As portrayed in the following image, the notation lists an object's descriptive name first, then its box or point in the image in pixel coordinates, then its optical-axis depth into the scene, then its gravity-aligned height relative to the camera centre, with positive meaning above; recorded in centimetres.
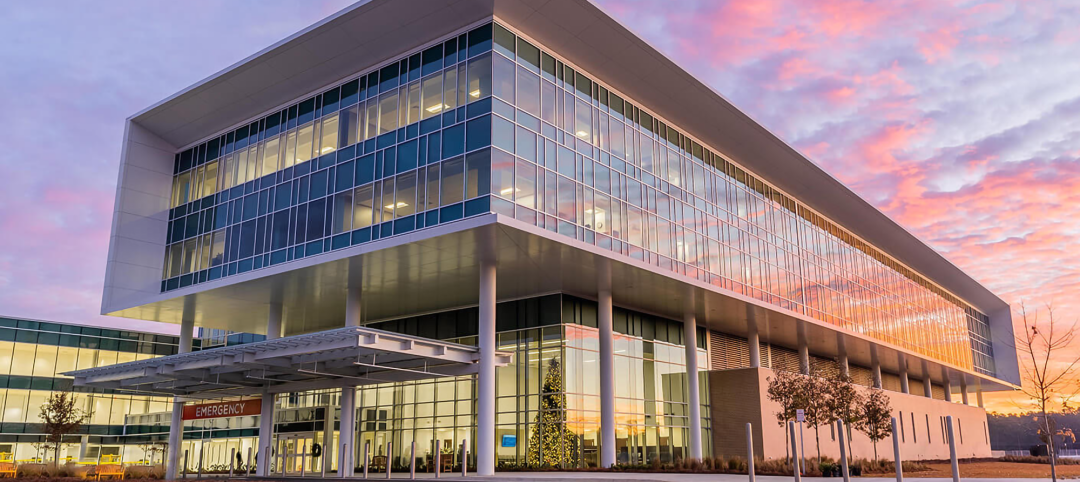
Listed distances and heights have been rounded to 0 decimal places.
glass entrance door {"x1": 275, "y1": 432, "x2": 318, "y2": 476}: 4372 -62
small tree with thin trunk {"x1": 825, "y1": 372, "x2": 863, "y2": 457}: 3738 +182
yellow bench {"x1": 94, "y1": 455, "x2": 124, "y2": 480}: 3544 -136
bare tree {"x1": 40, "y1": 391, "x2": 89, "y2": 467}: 4553 +112
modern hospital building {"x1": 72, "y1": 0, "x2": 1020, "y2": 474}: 3044 +847
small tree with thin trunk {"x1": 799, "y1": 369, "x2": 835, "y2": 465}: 3694 +173
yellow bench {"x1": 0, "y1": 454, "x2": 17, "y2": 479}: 3396 -127
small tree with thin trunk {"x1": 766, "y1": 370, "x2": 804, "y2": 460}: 3753 +206
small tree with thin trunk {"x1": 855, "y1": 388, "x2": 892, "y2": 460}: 4116 +111
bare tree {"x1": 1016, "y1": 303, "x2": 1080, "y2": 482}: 2150 +136
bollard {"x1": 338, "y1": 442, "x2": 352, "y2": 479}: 3144 -108
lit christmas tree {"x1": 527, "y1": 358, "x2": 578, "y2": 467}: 3588 +11
